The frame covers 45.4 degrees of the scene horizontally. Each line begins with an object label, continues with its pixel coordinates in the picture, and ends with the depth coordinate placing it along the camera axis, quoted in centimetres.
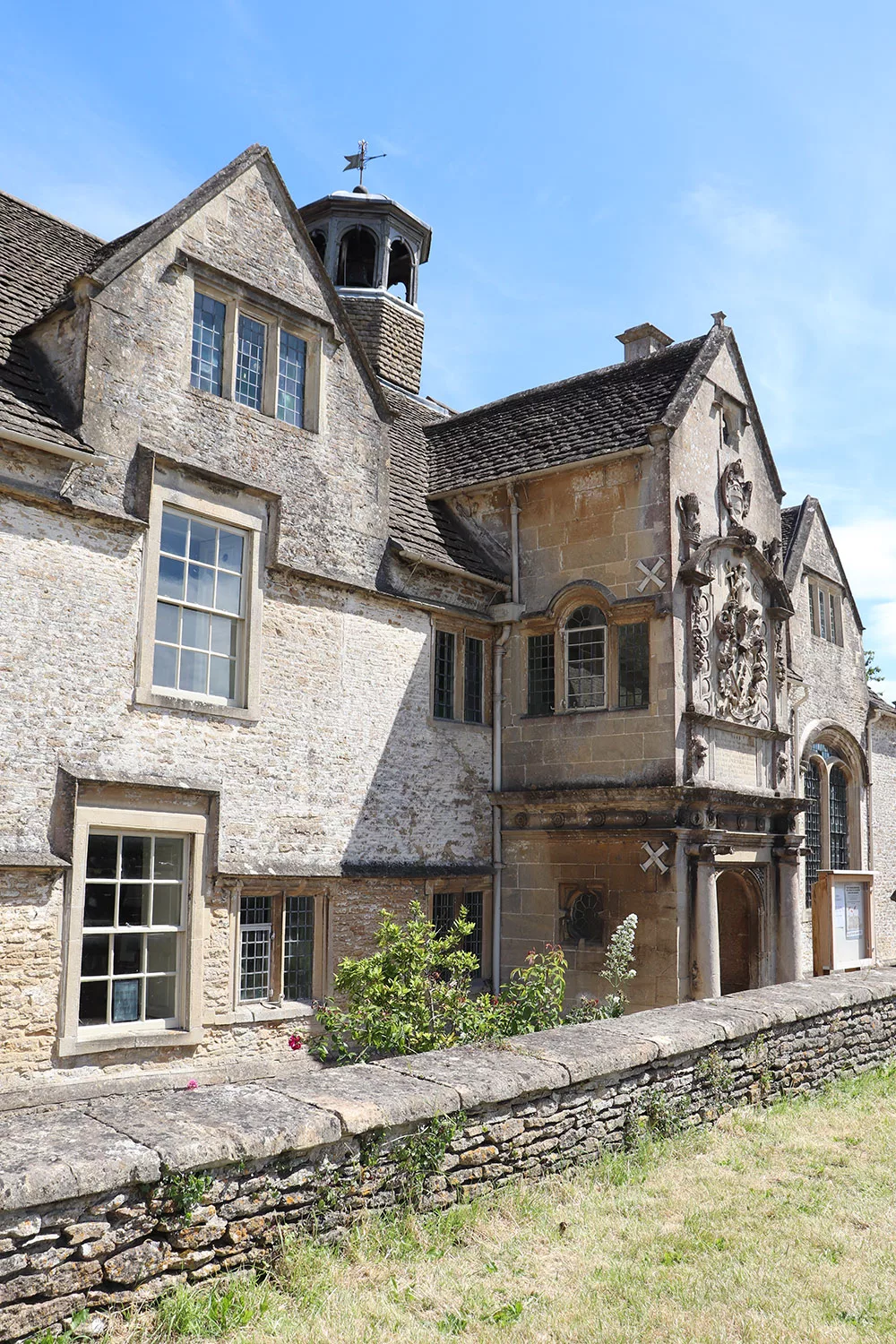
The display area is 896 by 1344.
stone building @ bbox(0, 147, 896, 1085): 1052
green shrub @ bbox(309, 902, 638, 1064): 1019
